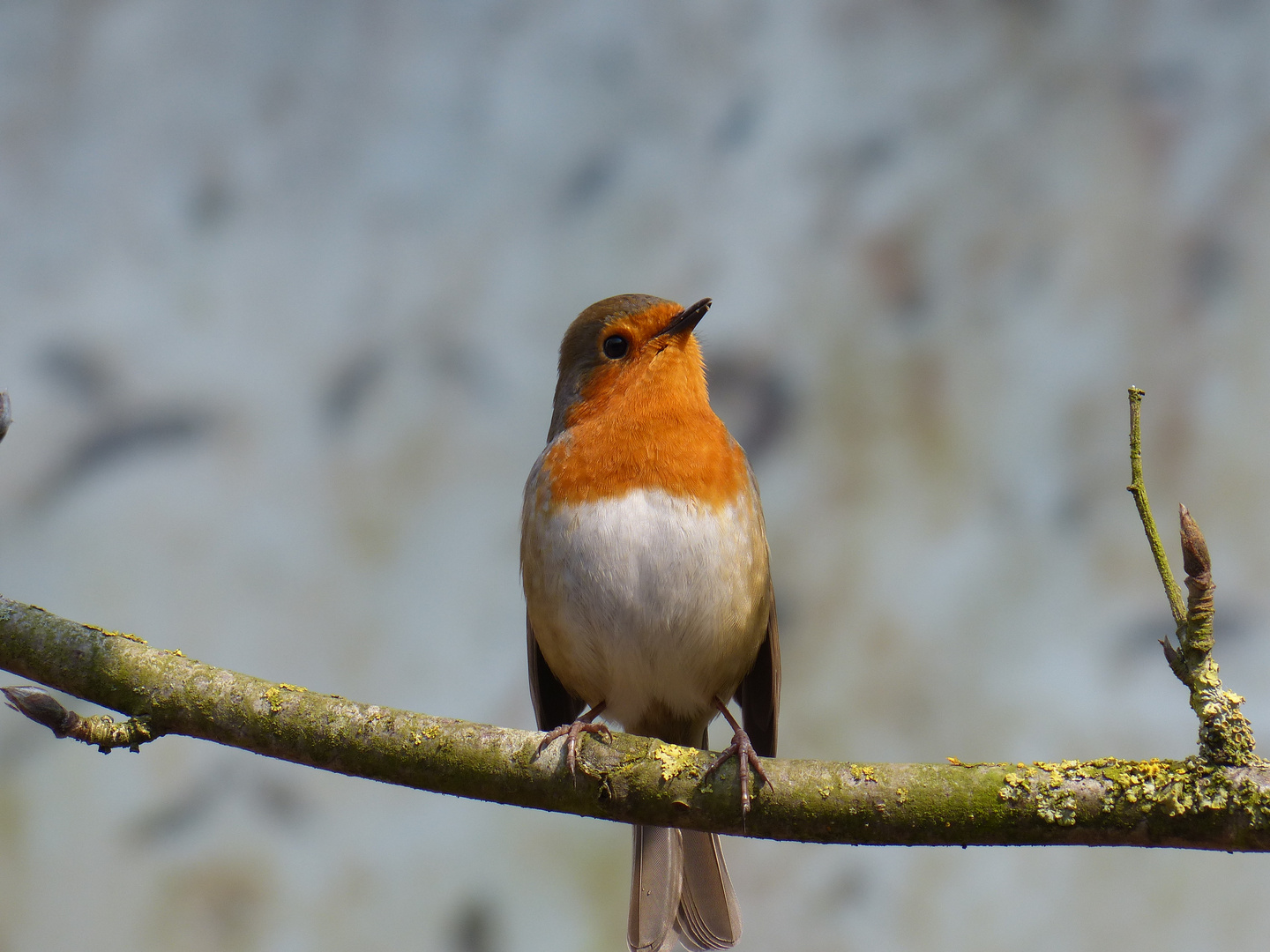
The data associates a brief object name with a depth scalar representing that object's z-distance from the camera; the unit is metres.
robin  4.57
